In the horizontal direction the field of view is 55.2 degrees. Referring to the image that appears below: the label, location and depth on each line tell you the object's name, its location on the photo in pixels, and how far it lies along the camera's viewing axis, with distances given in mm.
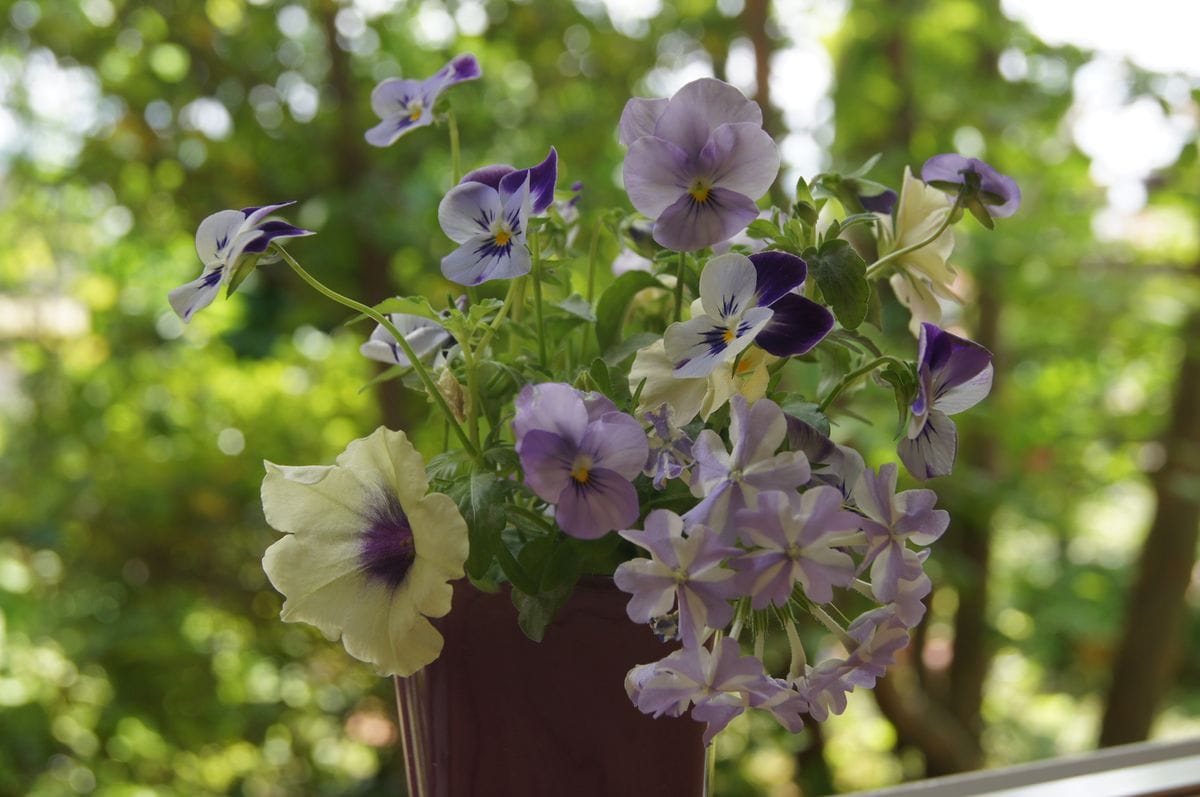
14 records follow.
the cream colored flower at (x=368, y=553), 391
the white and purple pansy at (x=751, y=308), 391
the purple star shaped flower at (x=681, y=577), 363
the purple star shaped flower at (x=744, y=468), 372
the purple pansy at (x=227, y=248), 406
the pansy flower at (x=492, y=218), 414
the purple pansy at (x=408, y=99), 515
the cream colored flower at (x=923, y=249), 464
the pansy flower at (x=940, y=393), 403
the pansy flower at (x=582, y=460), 366
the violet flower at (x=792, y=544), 363
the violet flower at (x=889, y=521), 391
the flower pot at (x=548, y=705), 428
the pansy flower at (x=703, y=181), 404
